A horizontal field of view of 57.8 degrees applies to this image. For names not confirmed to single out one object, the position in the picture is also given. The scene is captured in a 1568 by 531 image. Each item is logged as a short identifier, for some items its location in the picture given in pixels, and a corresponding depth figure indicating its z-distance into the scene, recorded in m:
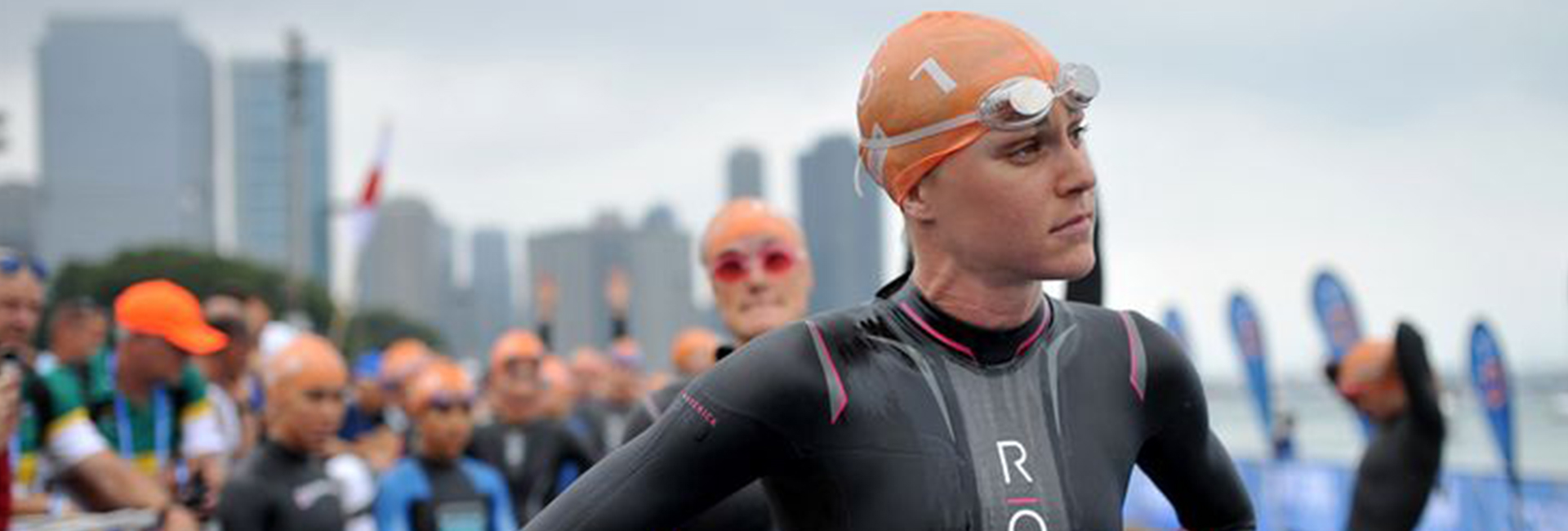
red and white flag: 17.98
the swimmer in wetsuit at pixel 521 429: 9.84
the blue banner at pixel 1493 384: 8.87
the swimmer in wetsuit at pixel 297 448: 6.34
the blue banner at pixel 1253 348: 14.57
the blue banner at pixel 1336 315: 11.28
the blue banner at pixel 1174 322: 17.91
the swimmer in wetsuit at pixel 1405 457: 6.07
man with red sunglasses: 4.30
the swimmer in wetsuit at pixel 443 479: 7.67
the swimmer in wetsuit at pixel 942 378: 2.26
